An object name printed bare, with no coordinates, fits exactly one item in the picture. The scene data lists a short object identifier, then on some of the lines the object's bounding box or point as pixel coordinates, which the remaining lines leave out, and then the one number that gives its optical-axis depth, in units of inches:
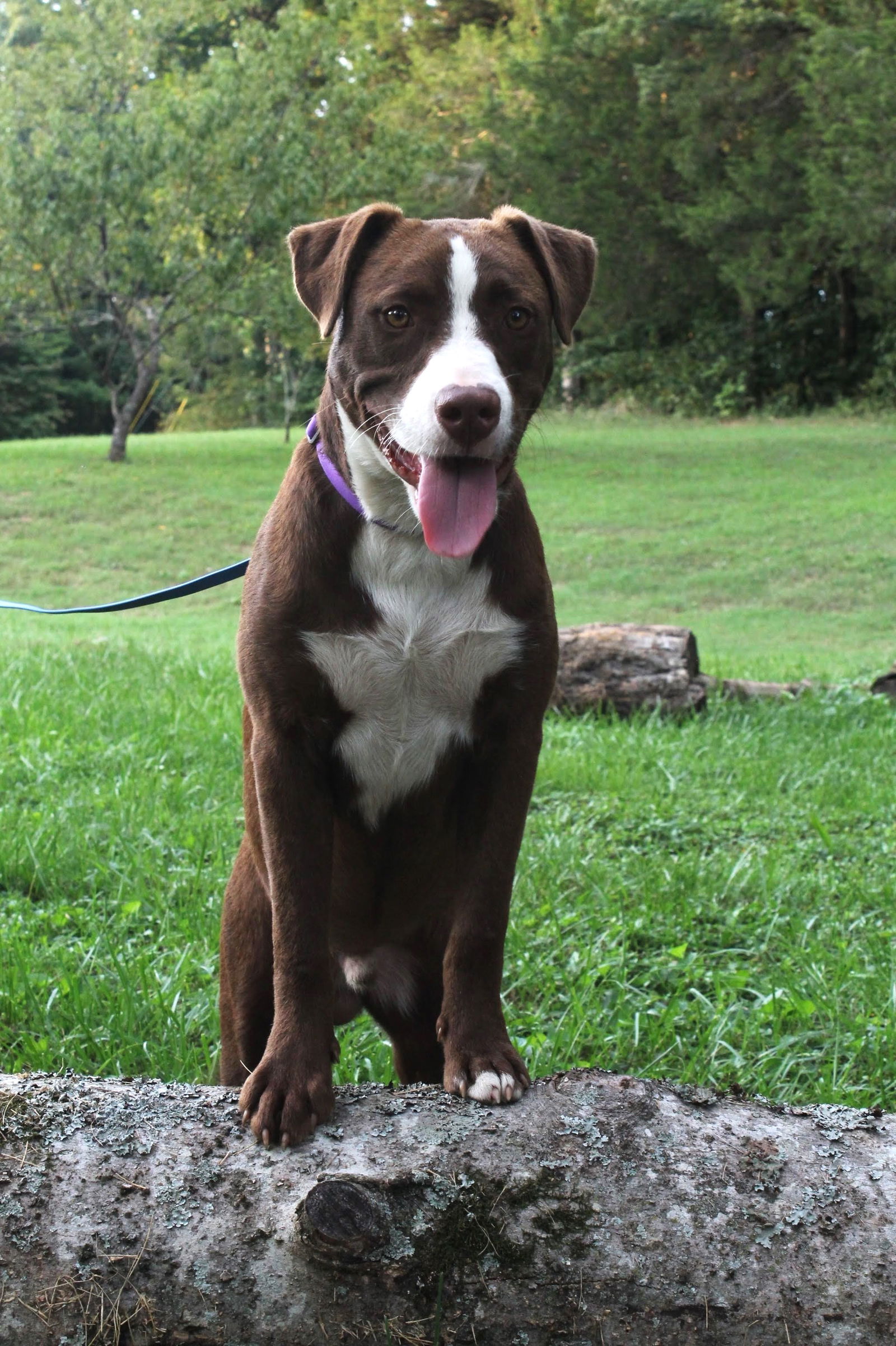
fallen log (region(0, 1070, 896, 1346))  65.2
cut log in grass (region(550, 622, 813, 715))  268.2
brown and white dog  83.3
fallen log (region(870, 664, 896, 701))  295.6
